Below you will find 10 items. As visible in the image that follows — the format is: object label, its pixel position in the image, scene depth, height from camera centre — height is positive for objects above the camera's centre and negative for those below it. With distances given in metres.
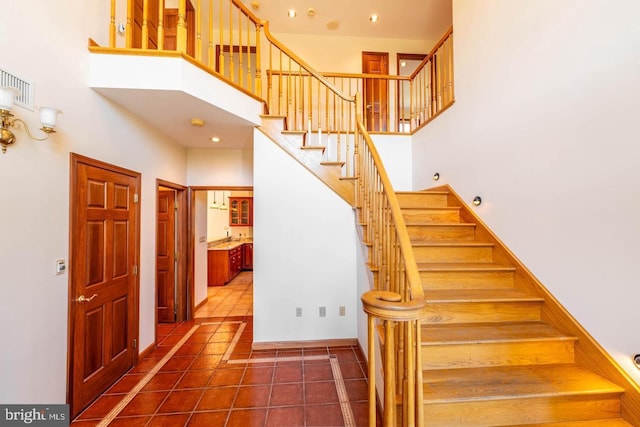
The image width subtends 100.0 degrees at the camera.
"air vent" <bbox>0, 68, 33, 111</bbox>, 1.48 +0.79
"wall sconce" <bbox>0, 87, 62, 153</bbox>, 1.38 +0.59
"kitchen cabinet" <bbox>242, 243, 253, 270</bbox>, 7.94 -1.10
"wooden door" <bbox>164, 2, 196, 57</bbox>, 3.80 +2.77
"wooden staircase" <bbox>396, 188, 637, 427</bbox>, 1.52 -0.90
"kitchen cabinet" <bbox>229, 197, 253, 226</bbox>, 8.56 +0.26
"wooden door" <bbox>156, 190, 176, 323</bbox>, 3.84 -0.26
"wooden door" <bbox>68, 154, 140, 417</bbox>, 2.03 -0.48
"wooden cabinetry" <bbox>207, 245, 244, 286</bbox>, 6.04 -1.06
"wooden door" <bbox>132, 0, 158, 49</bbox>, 2.69 +2.15
